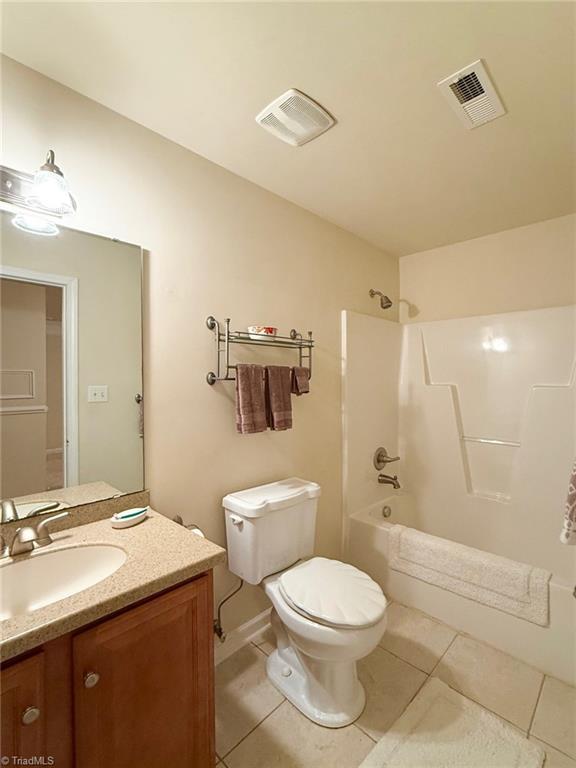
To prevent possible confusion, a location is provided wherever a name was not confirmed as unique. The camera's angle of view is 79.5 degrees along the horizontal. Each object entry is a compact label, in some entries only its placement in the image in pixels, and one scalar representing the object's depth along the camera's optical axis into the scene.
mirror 1.16
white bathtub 1.58
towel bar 1.68
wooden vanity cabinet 0.75
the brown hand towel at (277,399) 1.78
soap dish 1.23
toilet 1.32
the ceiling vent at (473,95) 1.20
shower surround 2.12
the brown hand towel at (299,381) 1.93
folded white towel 1.65
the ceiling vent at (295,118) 1.31
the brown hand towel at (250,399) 1.66
